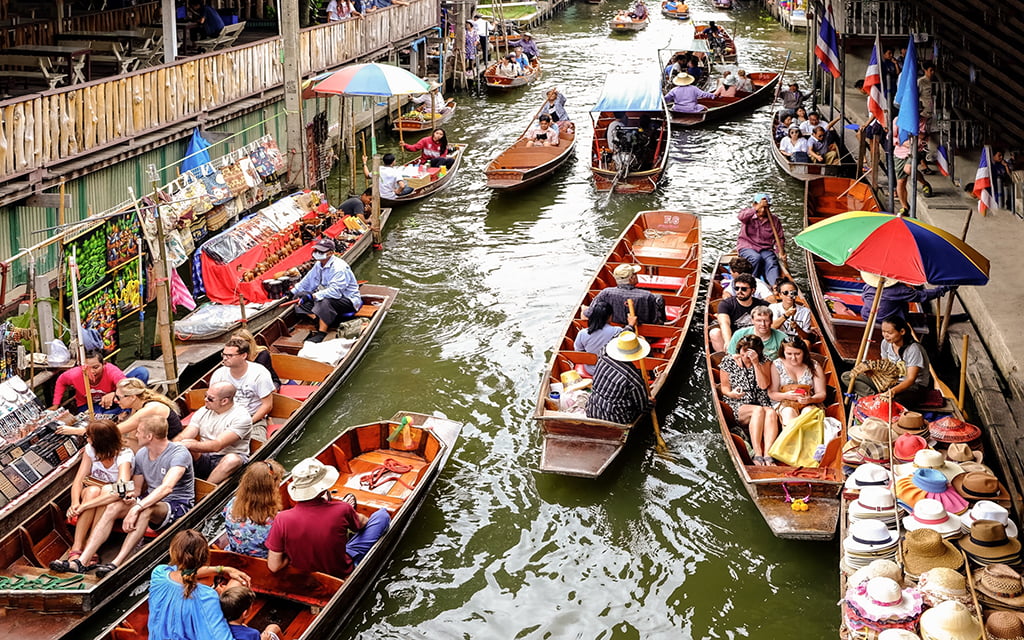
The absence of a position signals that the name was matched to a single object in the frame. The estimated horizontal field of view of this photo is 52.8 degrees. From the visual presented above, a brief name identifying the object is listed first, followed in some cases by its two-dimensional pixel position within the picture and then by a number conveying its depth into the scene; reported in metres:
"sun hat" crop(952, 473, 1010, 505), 7.71
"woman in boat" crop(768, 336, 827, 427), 10.42
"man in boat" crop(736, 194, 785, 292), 14.53
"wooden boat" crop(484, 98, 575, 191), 20.47
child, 6.91
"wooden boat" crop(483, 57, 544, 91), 31.78
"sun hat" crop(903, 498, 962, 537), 7.41
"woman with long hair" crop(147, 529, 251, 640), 6.81
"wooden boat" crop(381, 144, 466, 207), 20.16
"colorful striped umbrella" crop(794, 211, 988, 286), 9.58
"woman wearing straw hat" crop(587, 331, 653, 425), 10.38
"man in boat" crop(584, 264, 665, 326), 12.30
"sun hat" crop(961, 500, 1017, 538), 7.27
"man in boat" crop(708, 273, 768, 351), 12.13
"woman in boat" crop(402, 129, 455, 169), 21.47
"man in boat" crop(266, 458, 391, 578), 8.17
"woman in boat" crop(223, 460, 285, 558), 8.24
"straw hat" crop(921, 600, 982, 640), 6.32
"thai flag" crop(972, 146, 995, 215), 13.39
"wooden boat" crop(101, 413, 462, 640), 8.07
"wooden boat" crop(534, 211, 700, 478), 10.27
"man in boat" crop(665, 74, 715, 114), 26.65
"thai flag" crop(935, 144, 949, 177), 17.27
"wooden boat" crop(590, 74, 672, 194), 20.67
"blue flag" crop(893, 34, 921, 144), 12.76
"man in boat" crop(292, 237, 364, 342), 13.52
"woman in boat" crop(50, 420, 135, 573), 8.70
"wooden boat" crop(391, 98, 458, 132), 25.69
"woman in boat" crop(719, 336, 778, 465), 10.32
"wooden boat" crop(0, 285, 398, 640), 8.05
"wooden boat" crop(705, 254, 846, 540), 9.00
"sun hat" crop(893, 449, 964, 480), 7.98
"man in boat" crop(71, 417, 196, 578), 8.73
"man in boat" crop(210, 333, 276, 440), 10.69
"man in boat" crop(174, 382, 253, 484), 9.81
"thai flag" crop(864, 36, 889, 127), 15.24
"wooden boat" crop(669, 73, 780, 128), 26.59
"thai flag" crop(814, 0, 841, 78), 20.27
